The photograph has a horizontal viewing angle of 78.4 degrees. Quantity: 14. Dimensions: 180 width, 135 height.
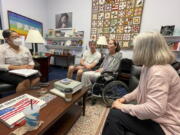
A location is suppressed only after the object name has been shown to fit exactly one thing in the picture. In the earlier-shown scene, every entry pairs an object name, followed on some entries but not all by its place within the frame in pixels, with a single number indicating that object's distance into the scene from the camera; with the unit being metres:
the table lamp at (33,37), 2.45
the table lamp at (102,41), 2.86
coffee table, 0.76
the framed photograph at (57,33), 3.85
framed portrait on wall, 3.67
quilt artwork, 2.81
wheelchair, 1.71
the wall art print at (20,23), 2.88
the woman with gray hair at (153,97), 0.64
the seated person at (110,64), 1.93
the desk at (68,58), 3.74
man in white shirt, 2.29
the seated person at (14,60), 1.60
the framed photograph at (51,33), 3.92
